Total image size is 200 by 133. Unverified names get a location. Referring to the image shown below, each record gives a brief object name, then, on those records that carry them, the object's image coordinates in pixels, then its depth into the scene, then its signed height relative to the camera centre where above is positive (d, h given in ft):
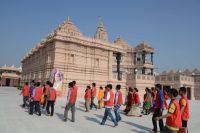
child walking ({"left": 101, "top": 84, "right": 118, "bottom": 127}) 28.96 -3.28
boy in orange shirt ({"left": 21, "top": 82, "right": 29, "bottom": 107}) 42.83 -2.71
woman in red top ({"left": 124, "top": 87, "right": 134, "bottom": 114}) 42.65 -4.56
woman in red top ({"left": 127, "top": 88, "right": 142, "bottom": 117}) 40.50 -6.09
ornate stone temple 79.97 +7.48
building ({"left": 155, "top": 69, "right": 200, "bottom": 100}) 119.81 -1.05
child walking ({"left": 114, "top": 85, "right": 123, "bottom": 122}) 30.50 -3.28
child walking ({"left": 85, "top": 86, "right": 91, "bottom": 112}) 42.93 -3.92
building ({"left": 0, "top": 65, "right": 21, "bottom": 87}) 198.17 +1.83
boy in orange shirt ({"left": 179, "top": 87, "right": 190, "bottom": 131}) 19.17 -2.45
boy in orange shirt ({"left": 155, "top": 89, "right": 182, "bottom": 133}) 16.76 -3.14
